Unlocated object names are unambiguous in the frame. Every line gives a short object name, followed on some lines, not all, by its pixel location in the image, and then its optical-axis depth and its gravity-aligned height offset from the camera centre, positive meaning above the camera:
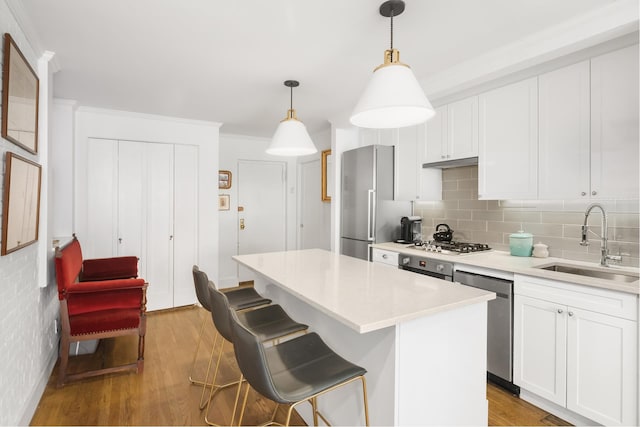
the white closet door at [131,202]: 4.02 +0.12
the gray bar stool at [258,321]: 1.69 -0.67
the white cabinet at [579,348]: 1.80 -0.80
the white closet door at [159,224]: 4.18 -0.16
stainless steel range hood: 2.97 +0.47
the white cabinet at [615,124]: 2.00 +0.56
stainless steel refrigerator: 3.67 +0.12
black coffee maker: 3.62 -0.18
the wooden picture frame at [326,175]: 5.04 +0.57
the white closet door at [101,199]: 3.88 +0.14
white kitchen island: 1.42 -0.62
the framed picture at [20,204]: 1.68 +0.04
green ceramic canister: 2.70 -0.24
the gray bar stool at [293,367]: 1.24 -0.69
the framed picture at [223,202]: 5.25 +0.16
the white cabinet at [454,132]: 2.91 +0.75
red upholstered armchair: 2.48 -0.79
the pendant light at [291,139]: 2.62 +0.58
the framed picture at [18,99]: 1.67 +0.63
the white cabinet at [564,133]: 2.22 +0.56
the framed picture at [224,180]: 5.24 +0.51
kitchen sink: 2.08 -0.40
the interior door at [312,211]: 5.25 +0.02
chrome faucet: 2.23 -0.20
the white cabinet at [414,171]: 3.44 +0.45
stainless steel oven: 2.74 -0.47
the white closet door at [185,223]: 4.34 -0.15
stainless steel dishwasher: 2.34 -0.85
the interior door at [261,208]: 5.47 +0.07
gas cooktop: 2.93 -0.31
